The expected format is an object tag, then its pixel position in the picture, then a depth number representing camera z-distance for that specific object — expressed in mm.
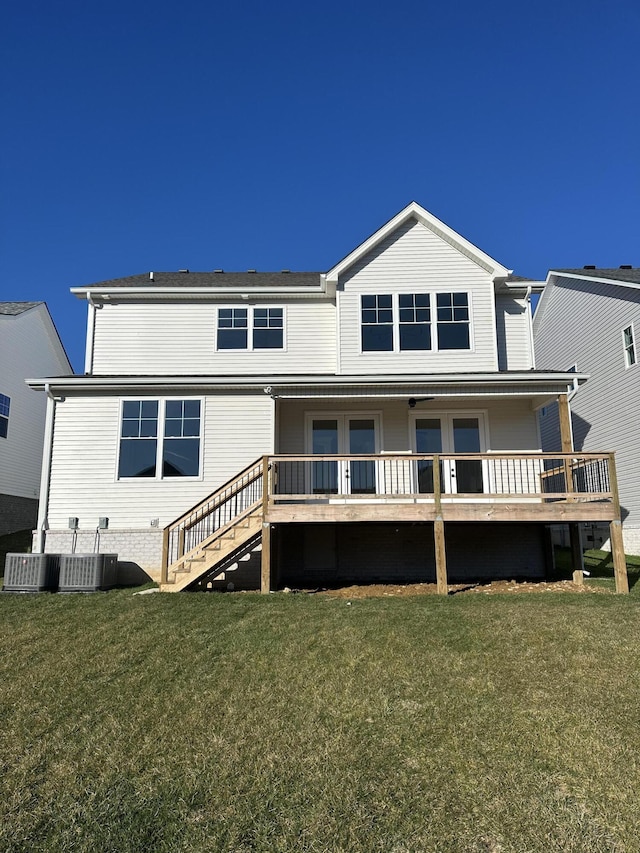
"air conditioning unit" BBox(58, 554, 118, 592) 10492
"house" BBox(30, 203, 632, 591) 12242
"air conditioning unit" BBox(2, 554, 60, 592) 10378
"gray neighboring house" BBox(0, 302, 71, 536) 18734
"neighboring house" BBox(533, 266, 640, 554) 14953
